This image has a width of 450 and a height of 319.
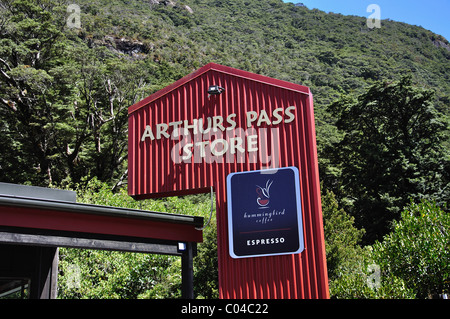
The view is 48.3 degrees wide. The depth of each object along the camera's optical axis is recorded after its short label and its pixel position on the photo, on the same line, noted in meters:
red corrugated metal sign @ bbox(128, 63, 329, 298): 9.70
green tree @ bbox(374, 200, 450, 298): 17.03
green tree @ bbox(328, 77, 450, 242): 32.44
